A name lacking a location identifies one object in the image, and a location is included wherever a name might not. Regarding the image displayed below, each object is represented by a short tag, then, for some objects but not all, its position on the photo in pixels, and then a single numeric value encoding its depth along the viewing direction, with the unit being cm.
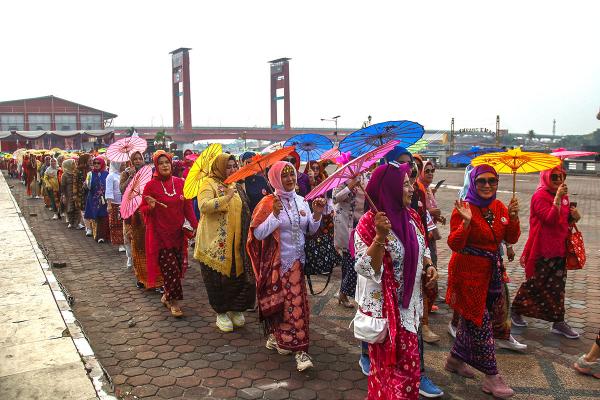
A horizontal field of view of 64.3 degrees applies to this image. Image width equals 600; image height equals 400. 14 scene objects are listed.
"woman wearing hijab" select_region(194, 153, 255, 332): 446
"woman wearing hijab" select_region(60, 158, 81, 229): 1053
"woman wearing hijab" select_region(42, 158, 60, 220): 1269
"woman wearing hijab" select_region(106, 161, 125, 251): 757
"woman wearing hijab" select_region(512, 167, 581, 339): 420
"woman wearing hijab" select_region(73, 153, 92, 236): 975
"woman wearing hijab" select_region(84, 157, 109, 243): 887
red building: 6494
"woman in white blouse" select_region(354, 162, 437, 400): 271
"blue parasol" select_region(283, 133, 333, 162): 661
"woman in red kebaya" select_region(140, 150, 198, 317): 499
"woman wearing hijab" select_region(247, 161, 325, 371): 375
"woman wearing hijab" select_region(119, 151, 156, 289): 613
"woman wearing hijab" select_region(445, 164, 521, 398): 333
